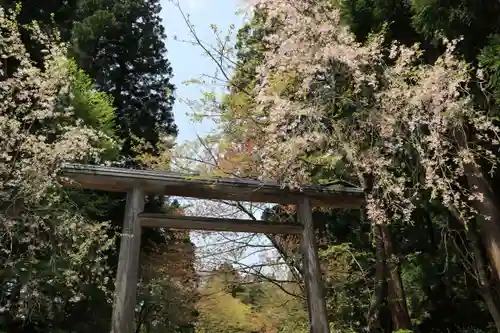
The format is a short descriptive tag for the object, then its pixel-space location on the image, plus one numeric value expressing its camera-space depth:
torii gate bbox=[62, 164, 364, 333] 4.89
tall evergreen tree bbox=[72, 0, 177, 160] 10.14
